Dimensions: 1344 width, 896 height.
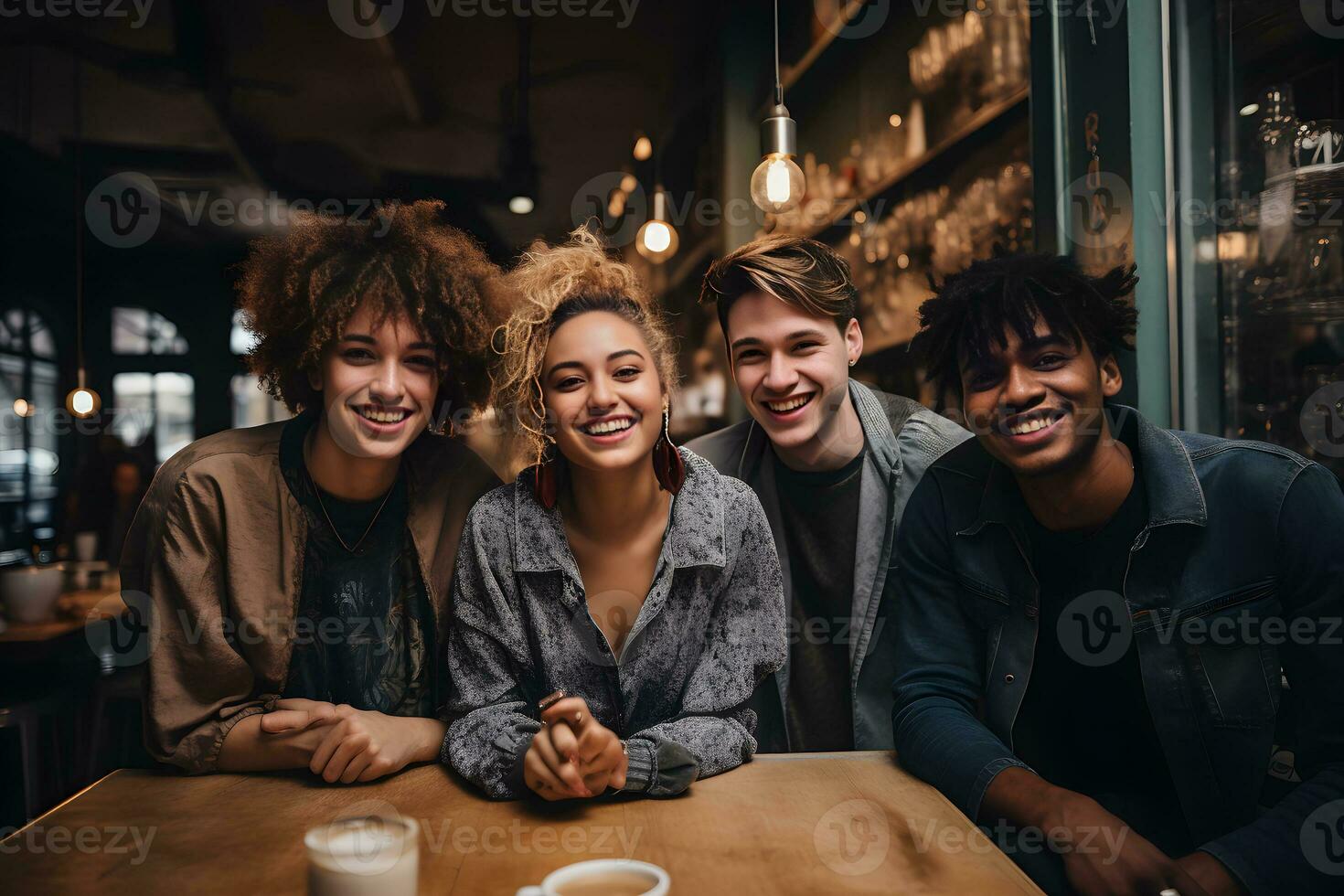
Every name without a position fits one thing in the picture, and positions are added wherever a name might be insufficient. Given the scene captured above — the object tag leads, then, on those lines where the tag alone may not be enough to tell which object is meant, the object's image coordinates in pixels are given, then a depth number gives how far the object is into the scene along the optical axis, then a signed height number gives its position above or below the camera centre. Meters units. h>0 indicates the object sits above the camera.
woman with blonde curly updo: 1.58 -0.21
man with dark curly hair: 1.41 -0.32
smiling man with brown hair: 1.91 -0.05
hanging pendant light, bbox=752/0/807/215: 2.01 +0.68
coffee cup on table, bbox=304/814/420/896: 0.99 -0.47
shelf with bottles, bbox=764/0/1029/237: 2.50 +1.20
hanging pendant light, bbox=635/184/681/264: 2.58 +0.68
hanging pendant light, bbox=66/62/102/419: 3.42 +0.30
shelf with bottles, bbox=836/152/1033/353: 2.51 +0.70
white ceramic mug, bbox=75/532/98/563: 3.71 -0.34
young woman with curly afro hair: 1.63 -0.12
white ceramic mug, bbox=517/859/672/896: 0.93 -0.48
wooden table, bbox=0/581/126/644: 2.72 -0.52
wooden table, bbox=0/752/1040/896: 1.11 -0.56
